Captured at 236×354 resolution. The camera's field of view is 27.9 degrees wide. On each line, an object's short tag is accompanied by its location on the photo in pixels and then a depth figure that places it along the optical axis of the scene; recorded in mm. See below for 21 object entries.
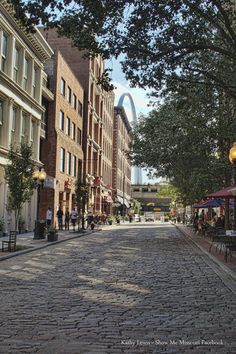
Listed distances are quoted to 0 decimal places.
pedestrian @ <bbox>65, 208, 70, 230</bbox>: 39031
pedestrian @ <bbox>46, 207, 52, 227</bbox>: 32281
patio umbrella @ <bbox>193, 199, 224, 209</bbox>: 33594
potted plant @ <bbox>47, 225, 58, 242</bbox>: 24375
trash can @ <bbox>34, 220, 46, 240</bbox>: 25219
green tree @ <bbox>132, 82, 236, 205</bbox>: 23922
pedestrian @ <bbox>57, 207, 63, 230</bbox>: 37188
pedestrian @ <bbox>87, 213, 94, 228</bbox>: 43069
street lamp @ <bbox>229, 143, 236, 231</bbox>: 11903
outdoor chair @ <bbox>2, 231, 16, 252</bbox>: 18172
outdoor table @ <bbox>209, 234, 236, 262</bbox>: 15478
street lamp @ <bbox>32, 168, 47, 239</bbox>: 25219
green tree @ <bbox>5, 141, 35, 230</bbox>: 19161
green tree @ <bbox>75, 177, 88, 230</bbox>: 36125
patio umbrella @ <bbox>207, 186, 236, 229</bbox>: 17703
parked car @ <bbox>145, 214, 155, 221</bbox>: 93956
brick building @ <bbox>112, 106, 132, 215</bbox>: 83875
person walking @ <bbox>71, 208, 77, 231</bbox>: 38688
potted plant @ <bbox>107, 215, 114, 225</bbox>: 56500
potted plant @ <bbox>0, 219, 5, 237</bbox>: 25525
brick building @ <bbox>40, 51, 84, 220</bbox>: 39719
